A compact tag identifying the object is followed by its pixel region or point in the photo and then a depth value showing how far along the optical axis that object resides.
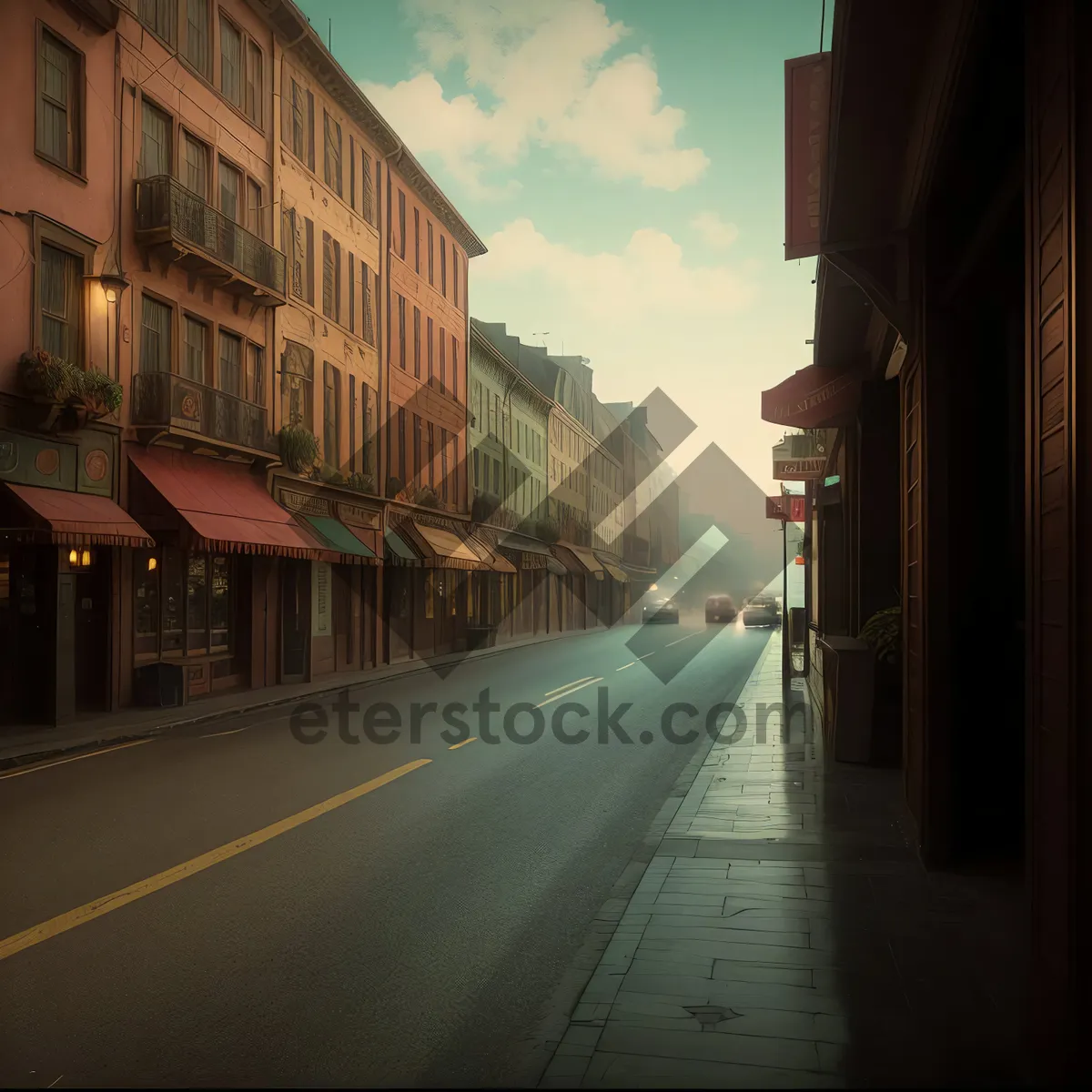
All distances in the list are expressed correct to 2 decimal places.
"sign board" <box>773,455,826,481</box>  18.67
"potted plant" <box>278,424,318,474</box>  22.94
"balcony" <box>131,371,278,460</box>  17.81
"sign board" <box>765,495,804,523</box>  23.02
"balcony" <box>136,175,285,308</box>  17.97
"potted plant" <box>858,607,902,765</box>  10.04
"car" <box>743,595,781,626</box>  54.34
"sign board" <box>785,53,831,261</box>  8.69
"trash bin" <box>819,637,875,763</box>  10.10
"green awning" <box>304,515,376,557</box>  23.69
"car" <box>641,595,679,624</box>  56.81
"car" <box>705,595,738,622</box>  59.97
